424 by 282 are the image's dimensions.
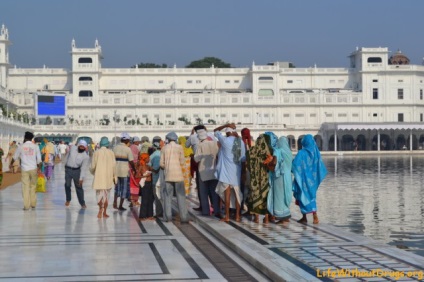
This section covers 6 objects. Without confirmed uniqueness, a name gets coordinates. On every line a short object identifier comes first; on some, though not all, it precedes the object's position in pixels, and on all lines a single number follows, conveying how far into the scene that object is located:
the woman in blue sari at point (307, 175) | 11.63
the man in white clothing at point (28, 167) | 14.28
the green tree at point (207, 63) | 125.06
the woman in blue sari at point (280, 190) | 11.51
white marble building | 95.62
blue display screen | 72.81
